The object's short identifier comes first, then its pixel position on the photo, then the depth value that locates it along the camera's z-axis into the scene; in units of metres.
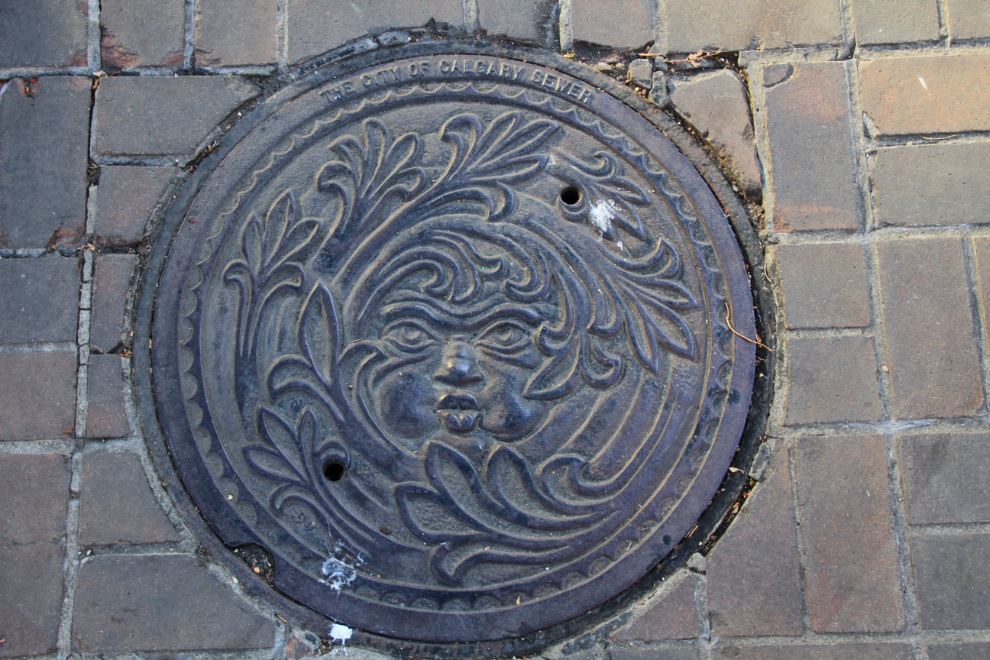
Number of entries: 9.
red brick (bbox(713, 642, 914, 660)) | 1.51
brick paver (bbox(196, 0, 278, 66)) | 1.74
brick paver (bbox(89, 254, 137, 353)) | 1.63
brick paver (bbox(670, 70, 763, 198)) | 1.71
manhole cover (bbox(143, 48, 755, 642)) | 1.53
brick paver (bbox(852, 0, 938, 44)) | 1.75
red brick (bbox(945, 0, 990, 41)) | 1.76
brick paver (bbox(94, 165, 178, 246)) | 1.67
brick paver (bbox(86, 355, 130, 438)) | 1.59
